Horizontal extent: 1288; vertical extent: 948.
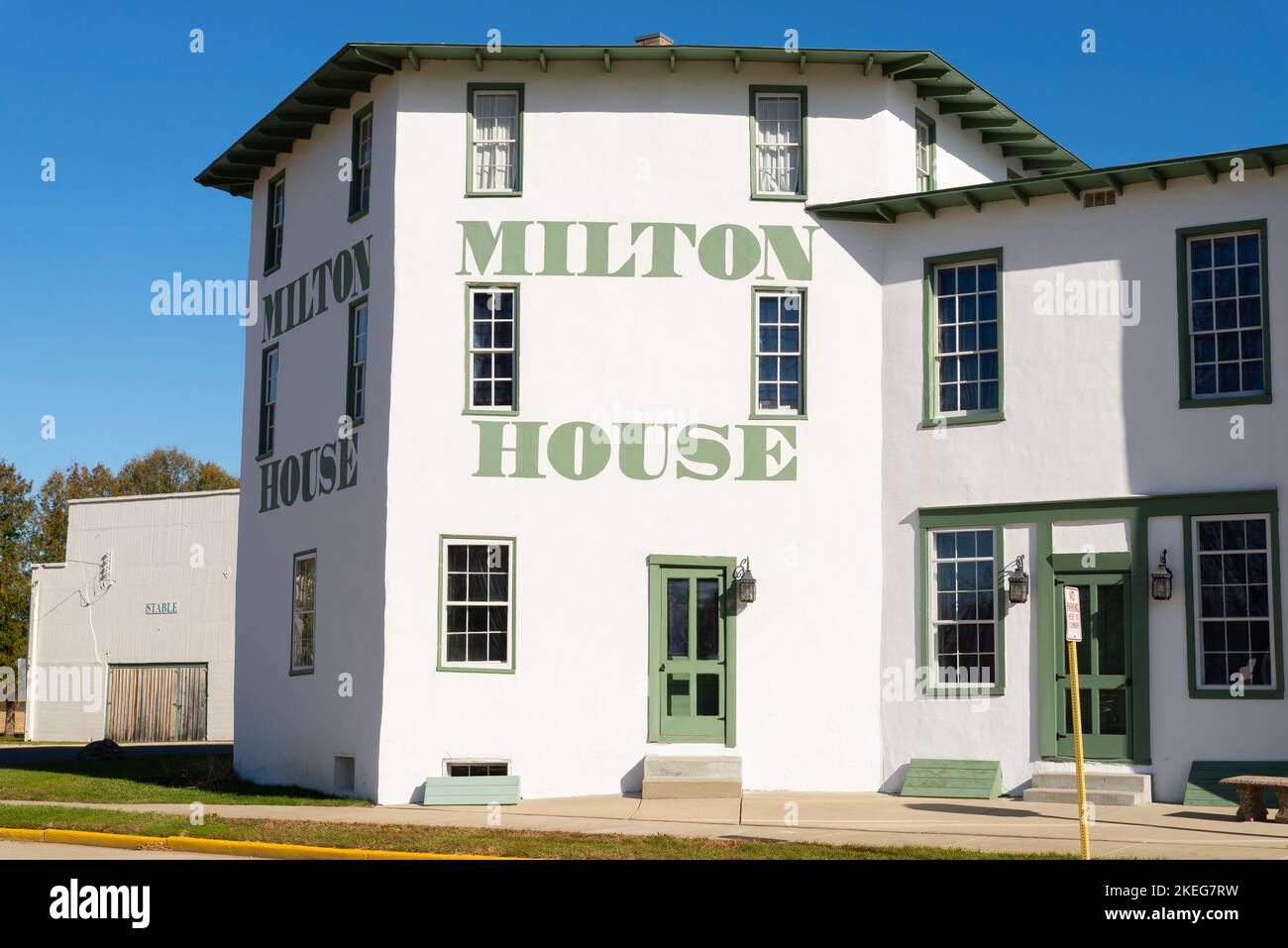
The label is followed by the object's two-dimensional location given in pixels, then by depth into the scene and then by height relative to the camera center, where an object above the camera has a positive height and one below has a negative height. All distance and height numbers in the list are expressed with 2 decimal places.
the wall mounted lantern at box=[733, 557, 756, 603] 20.61 +0.54
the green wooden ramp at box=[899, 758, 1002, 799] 19.80 -2.01
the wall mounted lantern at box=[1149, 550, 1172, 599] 18.92 +0.53
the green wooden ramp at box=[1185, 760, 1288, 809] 18.06 -1.82
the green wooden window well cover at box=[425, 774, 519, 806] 19.58 -2.14
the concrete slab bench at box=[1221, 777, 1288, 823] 16.66 -1.90
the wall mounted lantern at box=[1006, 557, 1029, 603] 19.92 +0.52
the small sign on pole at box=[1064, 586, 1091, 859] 12.80 -0.14
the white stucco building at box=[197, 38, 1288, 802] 19.80 +2.79
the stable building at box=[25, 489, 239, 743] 44.91 +0.02
